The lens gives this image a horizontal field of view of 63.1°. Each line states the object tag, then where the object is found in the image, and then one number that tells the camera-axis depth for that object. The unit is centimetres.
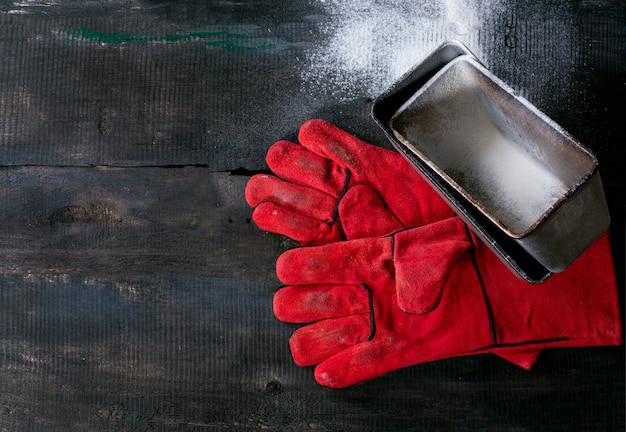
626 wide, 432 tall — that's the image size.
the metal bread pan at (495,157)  103
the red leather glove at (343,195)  125
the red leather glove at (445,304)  120
